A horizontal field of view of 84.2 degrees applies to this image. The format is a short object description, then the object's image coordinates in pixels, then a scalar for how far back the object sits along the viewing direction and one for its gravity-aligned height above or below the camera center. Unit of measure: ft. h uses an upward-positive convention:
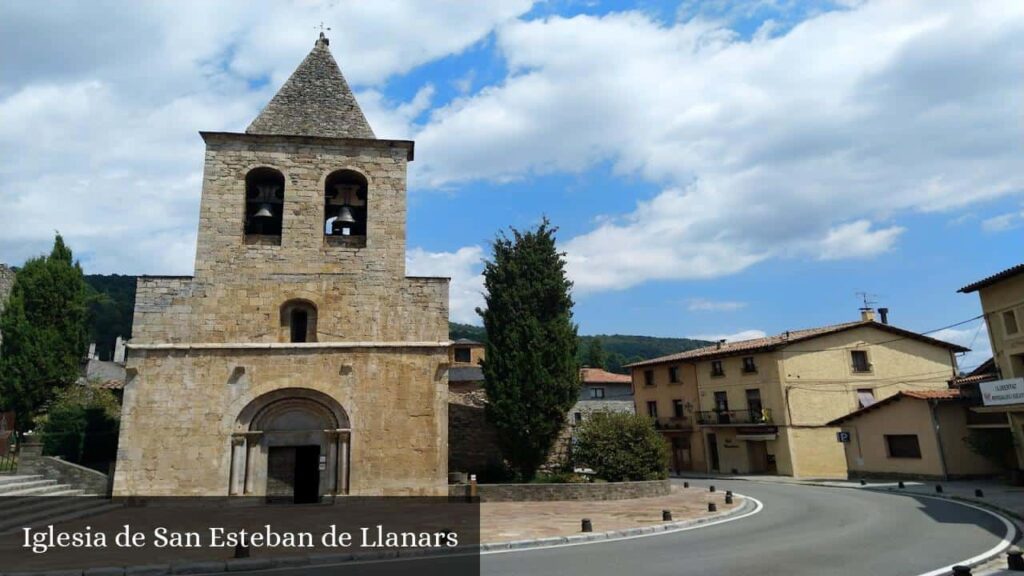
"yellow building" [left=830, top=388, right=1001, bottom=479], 75.10 -3.64
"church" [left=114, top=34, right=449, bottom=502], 53.72 +9.11
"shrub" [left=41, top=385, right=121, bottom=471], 61.31 +1.06
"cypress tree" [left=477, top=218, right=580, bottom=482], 67.72 +9.48
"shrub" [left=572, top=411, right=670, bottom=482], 66.28 -3.01
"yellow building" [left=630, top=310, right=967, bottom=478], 97.76 +5.13
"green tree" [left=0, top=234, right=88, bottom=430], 80.28 +16.08
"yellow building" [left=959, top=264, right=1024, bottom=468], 62.54 +7.25
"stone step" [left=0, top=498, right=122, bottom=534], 39.29 -5.29
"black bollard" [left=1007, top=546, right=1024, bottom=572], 25.54 -6.73
